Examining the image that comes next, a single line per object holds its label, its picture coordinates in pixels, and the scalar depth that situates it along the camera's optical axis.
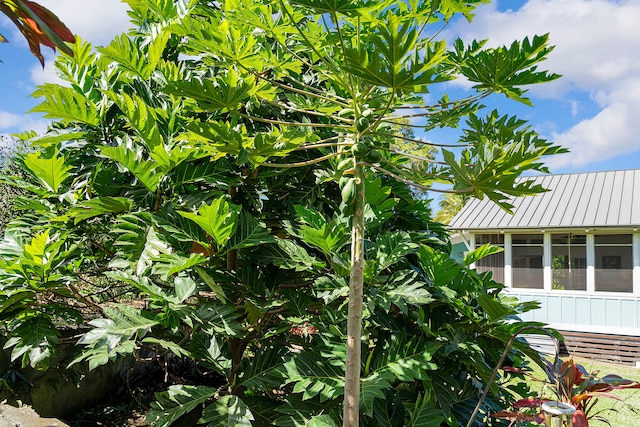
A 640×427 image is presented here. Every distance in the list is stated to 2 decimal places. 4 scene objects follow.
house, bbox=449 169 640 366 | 8.95
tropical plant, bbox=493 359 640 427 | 1.24
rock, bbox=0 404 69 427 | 1.76
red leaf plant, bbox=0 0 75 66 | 0.57
